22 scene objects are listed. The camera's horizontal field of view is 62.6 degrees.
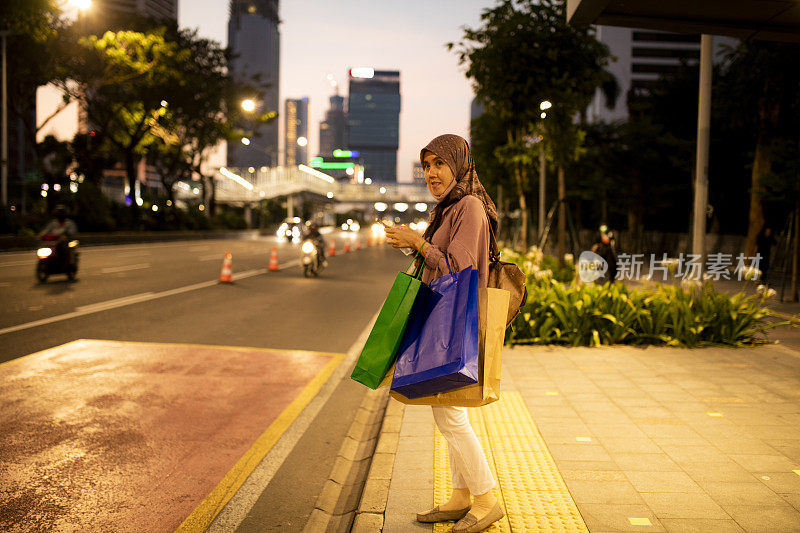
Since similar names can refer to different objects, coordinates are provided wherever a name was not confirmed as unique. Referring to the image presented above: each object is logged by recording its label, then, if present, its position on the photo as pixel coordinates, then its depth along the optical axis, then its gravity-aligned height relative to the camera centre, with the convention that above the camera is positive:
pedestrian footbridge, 84.62 +5.19
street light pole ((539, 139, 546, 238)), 20.44 +1.71
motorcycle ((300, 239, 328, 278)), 19.31 -0.97
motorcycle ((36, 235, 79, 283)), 14.59 -0.91
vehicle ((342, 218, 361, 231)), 95.24 -0.12
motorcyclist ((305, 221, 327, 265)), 19.47 -0.35
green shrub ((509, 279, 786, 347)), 8.46 -1.13
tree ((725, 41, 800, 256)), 17.61 +4.09
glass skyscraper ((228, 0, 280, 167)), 47.72 +7.41
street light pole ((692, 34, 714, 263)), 9.02 +1.24
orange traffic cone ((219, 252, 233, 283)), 16.59 -1.27
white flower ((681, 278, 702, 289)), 9.02 -0.67
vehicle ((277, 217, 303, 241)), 54.12 -0.50
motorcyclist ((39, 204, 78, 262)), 14.66 -0.32
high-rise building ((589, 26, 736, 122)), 103.06 +28.80
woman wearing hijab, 3.04 -0.06
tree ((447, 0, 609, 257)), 16.17 +4.18
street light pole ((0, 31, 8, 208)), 32.09 +2.74
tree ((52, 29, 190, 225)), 36.50 +8.15
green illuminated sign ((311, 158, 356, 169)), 165.88 +15.16
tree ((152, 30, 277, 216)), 42.88 +7.85
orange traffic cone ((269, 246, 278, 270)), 21.49 -1.24
